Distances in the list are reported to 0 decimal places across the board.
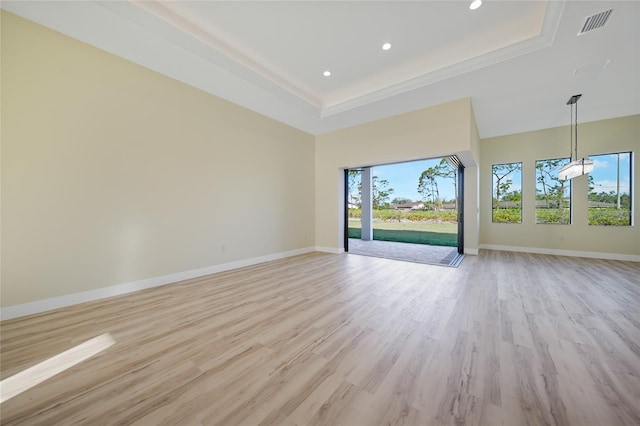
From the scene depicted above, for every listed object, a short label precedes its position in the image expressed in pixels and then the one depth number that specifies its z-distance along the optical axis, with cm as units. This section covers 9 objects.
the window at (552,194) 573
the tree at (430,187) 1096
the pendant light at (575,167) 431
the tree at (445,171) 1021
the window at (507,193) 625
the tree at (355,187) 1012
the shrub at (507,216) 622
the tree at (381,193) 1226
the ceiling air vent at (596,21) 248
